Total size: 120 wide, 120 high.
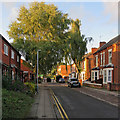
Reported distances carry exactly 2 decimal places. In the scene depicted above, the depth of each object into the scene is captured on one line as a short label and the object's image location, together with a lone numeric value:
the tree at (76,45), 33.44
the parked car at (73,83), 32.06
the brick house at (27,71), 51.97
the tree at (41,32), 27.41
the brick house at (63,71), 82.75
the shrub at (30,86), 17.62
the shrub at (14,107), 7.40
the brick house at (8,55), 19.84
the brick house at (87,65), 43.69
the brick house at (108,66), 25.08
